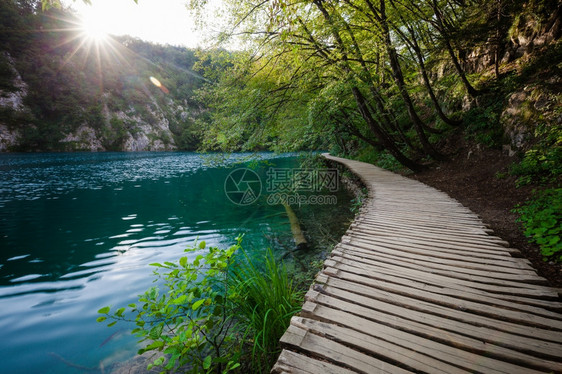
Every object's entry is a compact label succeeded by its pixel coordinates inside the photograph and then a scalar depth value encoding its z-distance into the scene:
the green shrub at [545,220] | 3.59
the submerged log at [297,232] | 6.94
